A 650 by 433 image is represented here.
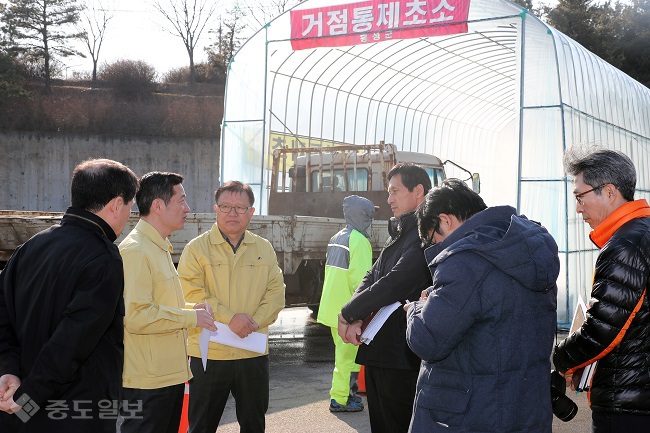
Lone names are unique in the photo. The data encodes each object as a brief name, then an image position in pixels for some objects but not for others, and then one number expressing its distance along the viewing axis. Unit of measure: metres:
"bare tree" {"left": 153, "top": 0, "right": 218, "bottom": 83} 39.31
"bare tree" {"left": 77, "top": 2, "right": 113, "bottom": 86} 38.28
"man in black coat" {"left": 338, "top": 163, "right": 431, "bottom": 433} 4.02
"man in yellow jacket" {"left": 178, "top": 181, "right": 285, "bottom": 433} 4.41
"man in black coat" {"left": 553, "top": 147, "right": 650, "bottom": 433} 2.95
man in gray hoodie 6.27
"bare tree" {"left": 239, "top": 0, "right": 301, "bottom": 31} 36.91
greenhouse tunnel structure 12.27
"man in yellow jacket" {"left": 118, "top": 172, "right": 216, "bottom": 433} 3.72
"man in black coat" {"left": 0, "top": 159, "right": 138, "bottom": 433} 2.81
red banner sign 13.54
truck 7.92
